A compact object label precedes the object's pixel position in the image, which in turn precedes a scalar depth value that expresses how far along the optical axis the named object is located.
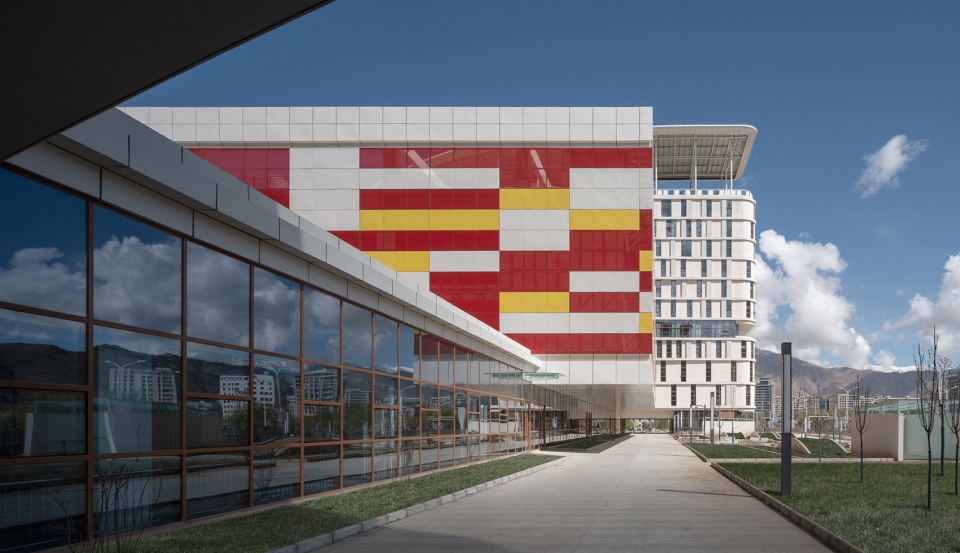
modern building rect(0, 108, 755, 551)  10.80
